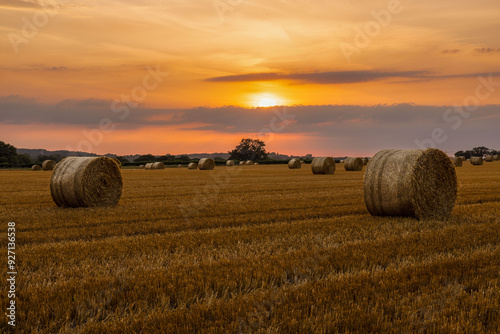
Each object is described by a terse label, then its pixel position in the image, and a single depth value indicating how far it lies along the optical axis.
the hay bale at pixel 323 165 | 38.03
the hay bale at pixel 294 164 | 54.85
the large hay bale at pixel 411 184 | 12.17
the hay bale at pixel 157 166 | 60.15
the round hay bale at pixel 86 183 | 15.32
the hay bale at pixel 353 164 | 43.97
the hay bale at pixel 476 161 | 59.47
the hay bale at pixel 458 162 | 55.56
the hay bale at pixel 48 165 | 55.41
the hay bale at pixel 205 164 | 52.72
